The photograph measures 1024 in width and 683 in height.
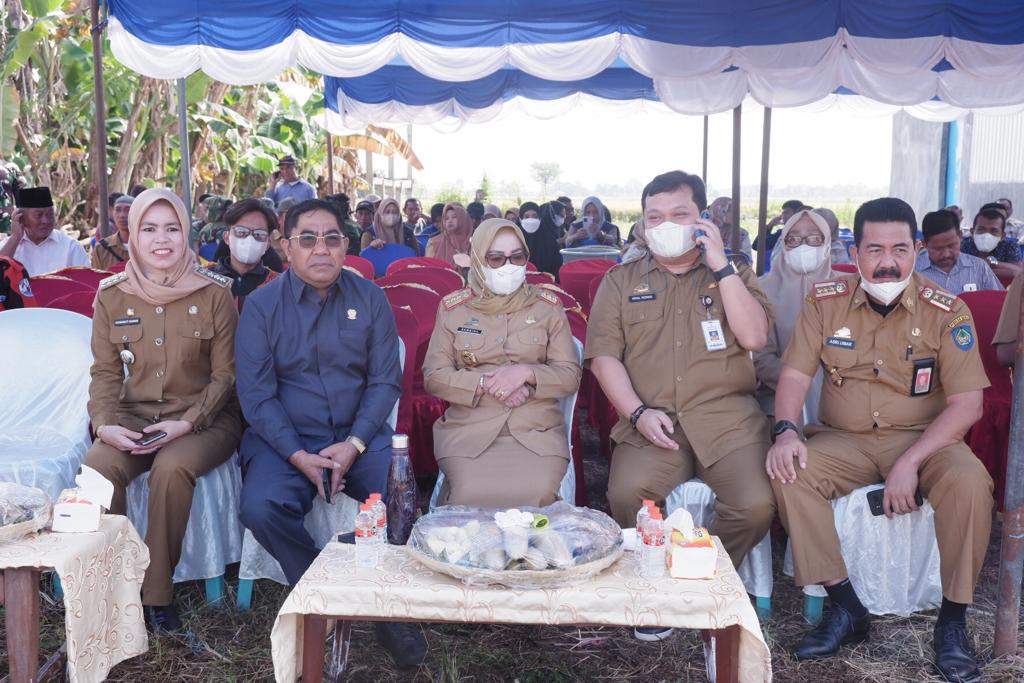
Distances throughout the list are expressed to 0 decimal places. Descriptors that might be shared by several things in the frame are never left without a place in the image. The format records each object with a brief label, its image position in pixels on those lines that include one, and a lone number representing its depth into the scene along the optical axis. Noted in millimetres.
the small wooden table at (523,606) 2039
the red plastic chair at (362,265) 6055
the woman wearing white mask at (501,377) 3189
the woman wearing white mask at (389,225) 10203
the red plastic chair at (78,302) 4418
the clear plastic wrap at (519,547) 2082
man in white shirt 6012
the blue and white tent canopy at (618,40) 7688
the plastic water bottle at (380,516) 2316
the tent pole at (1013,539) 2865
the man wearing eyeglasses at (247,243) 4465
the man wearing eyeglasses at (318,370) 3225
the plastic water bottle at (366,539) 2229
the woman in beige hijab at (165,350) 3309
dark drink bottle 2482
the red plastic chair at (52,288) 5043
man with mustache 2881
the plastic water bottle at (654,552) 2160
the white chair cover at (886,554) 3131
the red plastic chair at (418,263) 6548
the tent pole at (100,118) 7008
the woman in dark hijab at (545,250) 10172
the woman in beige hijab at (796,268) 3949
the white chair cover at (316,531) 3297
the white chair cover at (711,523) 3188
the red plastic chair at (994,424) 3885
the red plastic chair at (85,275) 5316
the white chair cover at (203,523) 3338
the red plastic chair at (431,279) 5586
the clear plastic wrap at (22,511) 2336
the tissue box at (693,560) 2139
